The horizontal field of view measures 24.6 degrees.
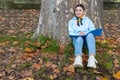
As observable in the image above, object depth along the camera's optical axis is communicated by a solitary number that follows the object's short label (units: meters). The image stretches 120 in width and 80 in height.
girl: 4.56
